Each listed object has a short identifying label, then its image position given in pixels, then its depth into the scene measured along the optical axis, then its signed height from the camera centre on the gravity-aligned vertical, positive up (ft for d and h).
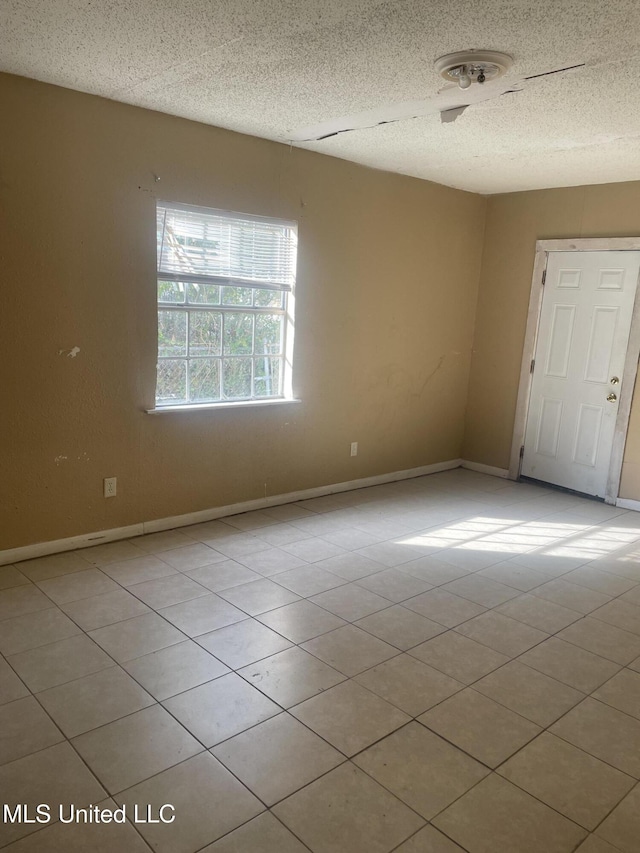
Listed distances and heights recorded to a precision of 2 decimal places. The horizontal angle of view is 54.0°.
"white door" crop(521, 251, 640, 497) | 16.05 -0.94
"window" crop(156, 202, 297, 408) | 12.44 +0.09
